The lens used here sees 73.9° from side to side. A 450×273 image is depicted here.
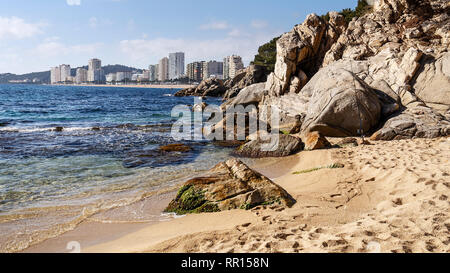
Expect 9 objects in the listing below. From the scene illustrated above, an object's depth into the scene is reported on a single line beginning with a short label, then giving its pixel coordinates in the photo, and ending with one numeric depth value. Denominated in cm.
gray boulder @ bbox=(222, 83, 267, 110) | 2514
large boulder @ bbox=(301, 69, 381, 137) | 1363
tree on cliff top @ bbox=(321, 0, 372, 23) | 3538
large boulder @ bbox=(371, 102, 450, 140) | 1182
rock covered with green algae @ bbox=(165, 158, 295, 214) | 639
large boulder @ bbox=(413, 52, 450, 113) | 1384
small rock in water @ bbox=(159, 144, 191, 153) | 1447
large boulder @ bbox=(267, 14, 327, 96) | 2477
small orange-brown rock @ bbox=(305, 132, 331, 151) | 1205
